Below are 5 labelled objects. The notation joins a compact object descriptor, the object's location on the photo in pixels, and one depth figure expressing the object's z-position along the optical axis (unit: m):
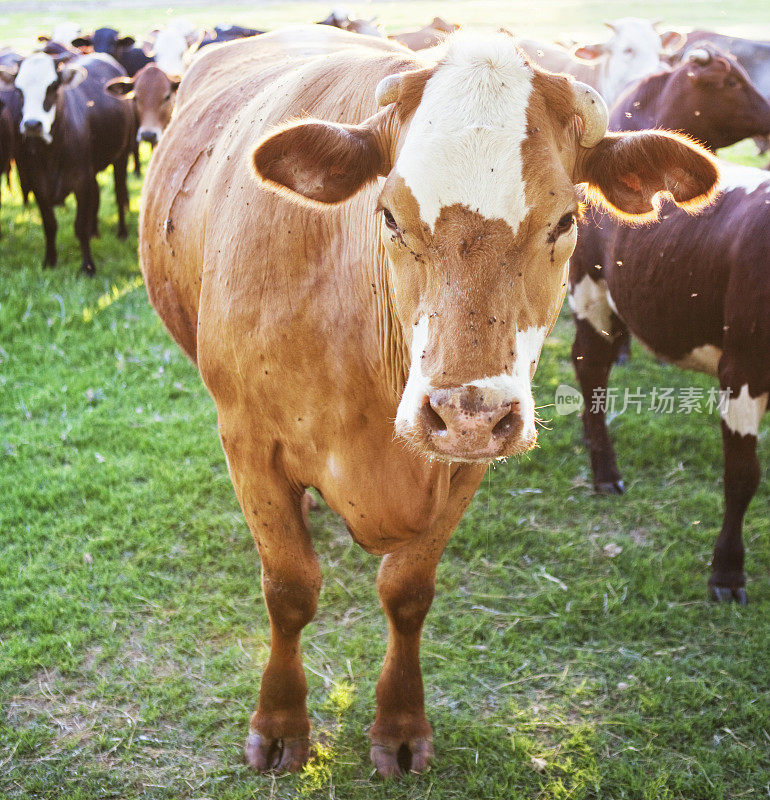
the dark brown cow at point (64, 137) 7.72
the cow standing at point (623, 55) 8.59
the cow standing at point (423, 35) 8.96
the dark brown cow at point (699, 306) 3.61
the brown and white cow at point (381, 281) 1.87
